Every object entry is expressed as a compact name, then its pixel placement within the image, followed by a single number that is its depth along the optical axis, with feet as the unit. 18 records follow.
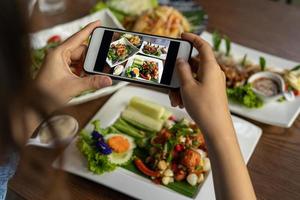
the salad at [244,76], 4.04
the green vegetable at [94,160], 3.52
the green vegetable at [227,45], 4.48
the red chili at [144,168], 3.52
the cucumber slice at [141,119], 3.88
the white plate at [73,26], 4.88
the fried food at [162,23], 4.86
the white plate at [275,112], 3.88
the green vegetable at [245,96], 4.00
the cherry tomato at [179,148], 3.61
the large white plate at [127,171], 3.40
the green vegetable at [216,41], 4.52
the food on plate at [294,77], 4.09
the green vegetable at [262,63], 4.29
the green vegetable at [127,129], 3.86
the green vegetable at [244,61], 4.44
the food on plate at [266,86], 4.07
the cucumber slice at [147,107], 3.94
